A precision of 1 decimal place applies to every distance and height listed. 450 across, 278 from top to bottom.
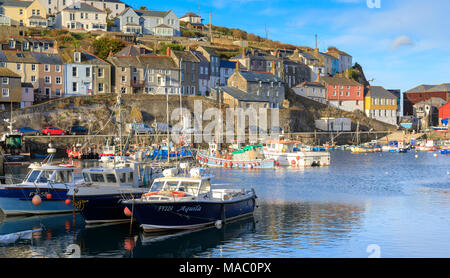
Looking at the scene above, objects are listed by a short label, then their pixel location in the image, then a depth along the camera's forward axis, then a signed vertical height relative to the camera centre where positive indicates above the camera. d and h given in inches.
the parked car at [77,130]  3011.8 +64.7
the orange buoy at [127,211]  972.6 -123.7
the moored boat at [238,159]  2480.3 -85.2
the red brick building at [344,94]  4589.1 +385.9
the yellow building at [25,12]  4192.9 +996.1
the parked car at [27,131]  2827.5 +58.0
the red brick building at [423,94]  5442.9 +452.9
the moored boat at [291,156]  2588.6 -73.7
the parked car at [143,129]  3117.9 +70.4
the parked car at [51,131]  2910.9 +58.0
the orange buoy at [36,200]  1117.7 -117.2
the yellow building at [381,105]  4635.8 +297.0
